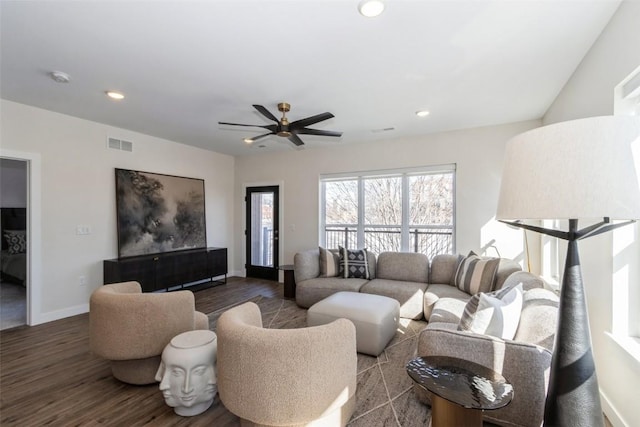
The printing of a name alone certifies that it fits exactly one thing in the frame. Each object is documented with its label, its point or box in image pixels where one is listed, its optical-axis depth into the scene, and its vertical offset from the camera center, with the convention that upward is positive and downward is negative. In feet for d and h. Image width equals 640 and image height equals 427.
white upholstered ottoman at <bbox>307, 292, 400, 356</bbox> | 9.11 -3.47
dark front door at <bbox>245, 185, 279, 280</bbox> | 19.67 -1.35
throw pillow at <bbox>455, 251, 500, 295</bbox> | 10.73 -2.47
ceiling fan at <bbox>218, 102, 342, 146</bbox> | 9.58 +3.11
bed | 17.06 -2.06
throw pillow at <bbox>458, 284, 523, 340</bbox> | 5.99 -2.23
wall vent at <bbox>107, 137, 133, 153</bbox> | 14.12 +3.54
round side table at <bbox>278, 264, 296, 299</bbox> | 15.35 -3.86
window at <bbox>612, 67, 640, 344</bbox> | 6.00 -1.25
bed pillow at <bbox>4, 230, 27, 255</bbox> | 19.03 -1.80
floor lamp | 3.26 +0.18
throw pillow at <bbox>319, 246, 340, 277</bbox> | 14.76 -2.64
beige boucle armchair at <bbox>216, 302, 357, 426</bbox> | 4.74 -2.73
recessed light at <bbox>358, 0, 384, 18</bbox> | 5.74 +4.24
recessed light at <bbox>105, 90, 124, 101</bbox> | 10.13 +4.34
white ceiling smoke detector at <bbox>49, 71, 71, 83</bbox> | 8.76 +4.34
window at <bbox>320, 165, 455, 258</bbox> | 15.03 +0.12
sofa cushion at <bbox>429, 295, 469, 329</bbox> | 8.43 -3.15
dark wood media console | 13.28 -2.87
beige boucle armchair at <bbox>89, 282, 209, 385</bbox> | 6.98 -2.85
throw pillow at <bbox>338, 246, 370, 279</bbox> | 14.35 -2.63
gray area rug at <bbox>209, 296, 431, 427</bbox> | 6.36 -4.61
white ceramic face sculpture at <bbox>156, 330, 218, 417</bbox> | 6.13 -3.54
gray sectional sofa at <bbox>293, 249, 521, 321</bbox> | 11.98 -3.27
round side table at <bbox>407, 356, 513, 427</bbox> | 4.08 -2.72
